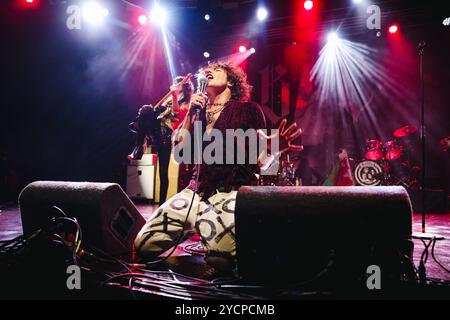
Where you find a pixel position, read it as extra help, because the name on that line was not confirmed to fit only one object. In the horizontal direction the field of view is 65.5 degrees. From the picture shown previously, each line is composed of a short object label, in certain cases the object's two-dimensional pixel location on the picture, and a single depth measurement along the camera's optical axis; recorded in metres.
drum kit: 7.73
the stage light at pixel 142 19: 7.18
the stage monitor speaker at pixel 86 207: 2.41
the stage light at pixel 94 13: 6.26
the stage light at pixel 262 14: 7.80
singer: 2.33
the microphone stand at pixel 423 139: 3.78
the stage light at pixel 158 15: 7.20
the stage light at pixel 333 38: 8.35
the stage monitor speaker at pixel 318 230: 1.82
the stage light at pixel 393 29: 7.82
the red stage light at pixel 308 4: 7.42
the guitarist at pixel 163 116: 3.13
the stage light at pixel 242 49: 9.02
